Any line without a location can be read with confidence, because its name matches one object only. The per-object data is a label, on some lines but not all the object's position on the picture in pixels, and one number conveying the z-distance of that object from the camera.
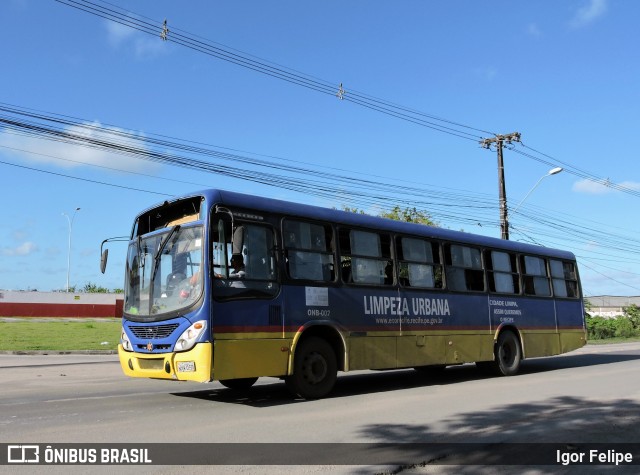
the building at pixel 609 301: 89.38
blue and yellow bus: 8.63
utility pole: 29.45
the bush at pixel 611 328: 42.49
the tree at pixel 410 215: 37.81
